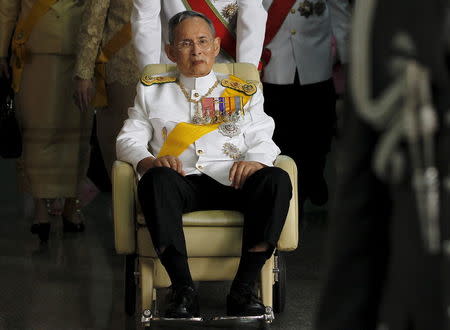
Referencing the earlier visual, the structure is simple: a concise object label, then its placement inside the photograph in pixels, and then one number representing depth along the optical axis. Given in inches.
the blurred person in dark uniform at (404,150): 96.7
